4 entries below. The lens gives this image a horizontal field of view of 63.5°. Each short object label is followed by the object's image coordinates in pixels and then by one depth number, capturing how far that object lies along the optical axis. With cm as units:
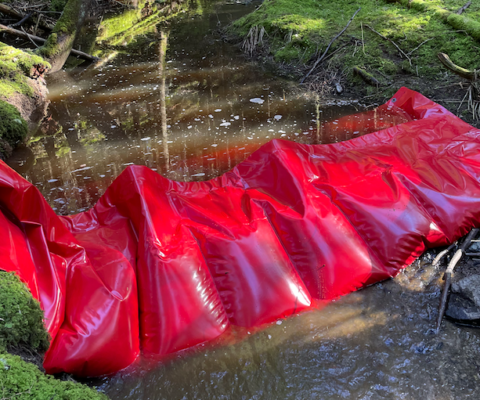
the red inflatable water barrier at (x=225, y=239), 190
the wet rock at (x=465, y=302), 206
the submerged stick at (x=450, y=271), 212
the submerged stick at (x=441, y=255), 247
